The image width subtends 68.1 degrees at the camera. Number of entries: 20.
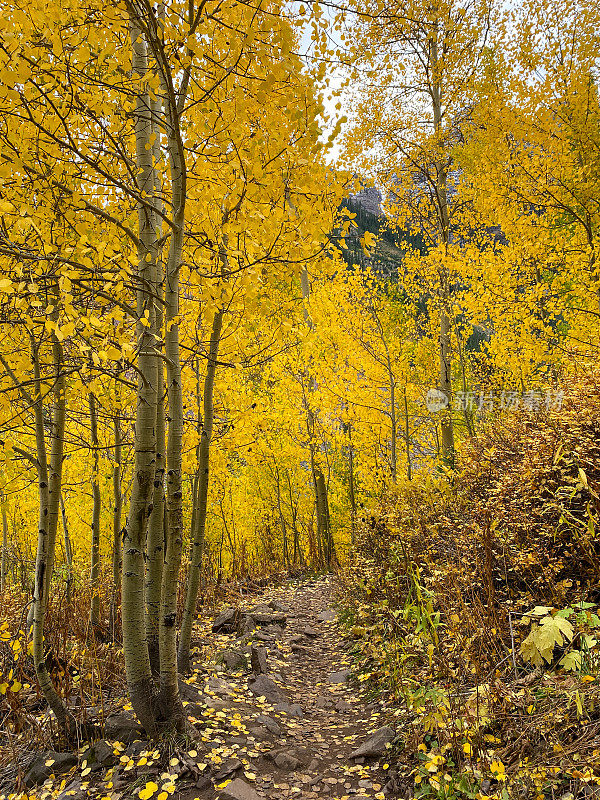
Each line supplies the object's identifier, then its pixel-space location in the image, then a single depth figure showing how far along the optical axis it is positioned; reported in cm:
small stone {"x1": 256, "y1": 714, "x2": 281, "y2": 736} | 322
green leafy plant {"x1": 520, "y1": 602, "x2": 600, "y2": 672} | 185
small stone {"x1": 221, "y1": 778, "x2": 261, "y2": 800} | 235
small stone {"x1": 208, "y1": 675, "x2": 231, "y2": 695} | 358
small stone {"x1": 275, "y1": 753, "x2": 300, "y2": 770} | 280
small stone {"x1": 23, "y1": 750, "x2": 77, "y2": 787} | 266
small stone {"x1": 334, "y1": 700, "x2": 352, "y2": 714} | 353
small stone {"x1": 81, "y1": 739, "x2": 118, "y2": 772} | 267
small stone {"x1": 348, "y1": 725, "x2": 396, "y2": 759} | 270
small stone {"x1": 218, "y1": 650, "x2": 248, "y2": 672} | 421
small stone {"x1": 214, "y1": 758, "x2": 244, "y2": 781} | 256
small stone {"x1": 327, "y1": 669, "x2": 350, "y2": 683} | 416
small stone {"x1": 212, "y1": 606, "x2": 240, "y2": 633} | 518
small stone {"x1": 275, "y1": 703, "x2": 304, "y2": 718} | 356
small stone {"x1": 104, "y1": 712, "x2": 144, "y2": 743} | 282
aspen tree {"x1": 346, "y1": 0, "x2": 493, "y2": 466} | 772
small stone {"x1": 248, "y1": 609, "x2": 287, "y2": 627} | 560
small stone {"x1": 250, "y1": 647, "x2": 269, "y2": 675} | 418
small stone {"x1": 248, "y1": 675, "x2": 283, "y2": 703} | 377
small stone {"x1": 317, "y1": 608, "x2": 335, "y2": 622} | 634
